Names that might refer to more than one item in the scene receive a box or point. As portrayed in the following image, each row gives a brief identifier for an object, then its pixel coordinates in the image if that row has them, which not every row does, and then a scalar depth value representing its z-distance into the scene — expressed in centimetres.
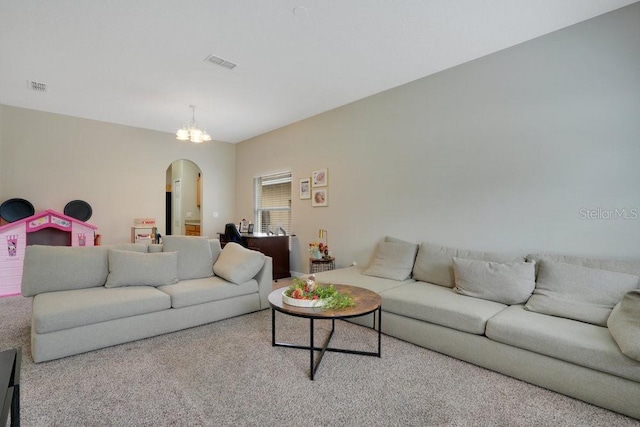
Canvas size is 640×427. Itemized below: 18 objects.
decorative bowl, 233
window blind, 583
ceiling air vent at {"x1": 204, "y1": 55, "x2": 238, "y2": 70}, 322
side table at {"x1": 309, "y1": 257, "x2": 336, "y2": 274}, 453
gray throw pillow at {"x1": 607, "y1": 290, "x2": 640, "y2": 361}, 173
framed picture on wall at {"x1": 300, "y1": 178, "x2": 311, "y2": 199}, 521
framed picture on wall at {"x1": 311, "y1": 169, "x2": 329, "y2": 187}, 491
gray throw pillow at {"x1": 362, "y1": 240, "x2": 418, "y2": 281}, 354
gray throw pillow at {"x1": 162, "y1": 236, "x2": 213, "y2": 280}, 353
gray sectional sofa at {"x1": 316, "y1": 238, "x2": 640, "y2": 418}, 186
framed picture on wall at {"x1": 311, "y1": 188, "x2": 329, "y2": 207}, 490
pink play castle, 430
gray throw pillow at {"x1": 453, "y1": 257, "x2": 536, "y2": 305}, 262
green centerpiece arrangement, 231
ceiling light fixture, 442
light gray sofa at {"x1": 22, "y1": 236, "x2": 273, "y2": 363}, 247
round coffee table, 217
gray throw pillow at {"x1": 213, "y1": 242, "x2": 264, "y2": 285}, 343
